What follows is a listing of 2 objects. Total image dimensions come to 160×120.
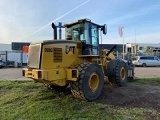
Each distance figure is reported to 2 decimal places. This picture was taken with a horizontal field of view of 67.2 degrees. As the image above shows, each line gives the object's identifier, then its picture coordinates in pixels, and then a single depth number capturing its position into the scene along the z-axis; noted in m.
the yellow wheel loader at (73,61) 3.83
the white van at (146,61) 18.43
